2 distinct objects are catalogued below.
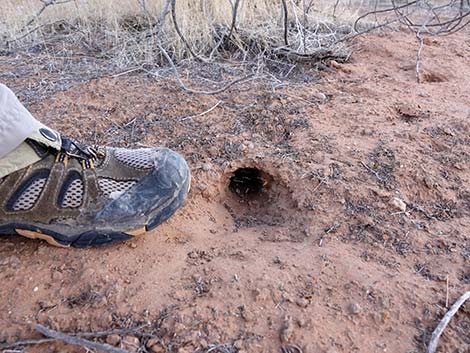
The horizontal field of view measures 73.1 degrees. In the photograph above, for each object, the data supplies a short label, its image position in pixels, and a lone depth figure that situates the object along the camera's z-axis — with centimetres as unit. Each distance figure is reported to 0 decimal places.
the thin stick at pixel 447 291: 32
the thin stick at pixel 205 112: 56
